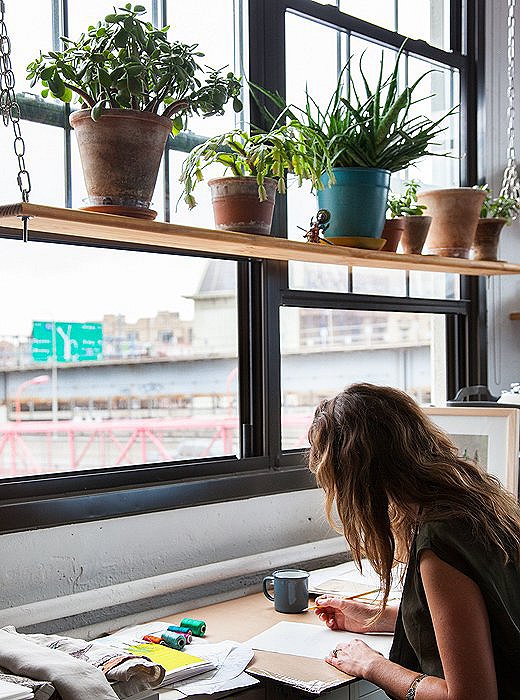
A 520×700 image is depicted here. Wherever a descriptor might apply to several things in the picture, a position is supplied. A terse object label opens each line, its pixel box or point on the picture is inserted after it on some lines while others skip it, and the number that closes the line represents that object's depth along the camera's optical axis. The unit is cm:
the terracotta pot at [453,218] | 316
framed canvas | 300
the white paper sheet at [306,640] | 208
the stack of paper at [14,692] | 147
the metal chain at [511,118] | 347
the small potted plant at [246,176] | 240
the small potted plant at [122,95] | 199
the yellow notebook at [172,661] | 187
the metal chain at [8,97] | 186
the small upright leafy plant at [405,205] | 306
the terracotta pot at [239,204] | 241
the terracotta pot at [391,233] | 292
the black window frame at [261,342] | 235
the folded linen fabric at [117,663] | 169
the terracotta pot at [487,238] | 331
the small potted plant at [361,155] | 268
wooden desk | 190
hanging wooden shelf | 197
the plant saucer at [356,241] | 271
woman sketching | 172
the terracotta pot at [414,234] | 303
